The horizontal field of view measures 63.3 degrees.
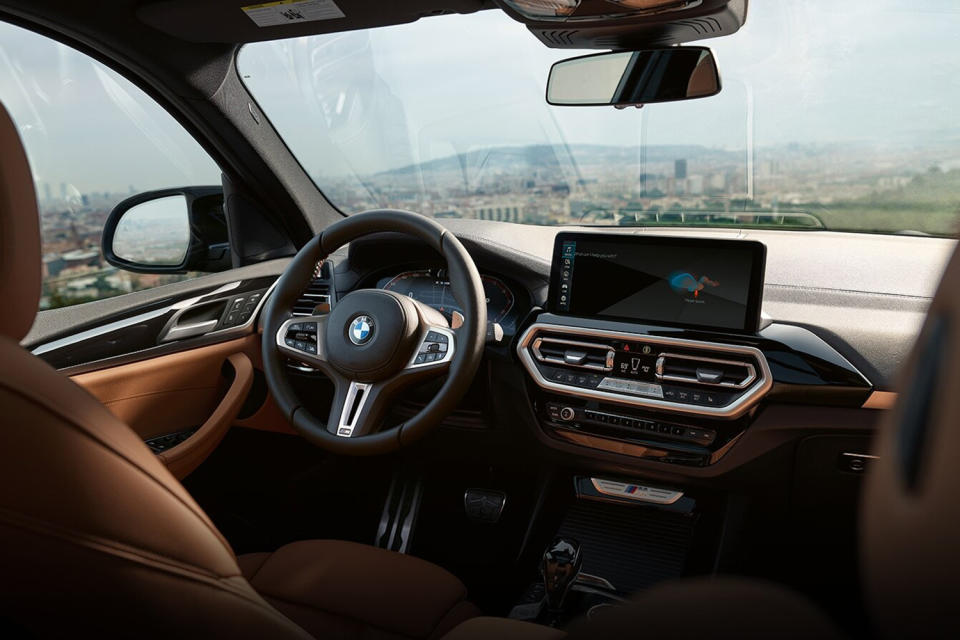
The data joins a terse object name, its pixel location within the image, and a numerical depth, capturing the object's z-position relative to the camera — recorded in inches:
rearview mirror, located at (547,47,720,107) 89.0
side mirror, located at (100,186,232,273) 115.6
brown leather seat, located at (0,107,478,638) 27.9
